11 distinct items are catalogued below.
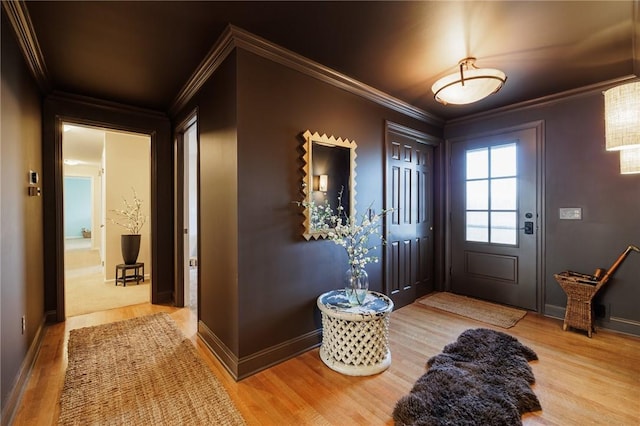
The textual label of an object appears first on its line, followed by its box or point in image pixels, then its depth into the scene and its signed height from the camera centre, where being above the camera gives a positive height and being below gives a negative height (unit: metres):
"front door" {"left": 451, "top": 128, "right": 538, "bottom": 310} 3.36 -0.09
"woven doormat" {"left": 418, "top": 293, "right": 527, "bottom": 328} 3.06 -1.17
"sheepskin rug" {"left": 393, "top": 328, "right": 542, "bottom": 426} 1.59 -1.15
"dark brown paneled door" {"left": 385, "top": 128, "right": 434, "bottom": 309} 3.33 -0.09
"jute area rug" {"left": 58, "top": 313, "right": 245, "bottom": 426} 1.66 -1.19
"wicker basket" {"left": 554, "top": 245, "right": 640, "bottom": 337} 2.65 -0.79
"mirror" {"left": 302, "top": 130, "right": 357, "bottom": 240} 2.40 +0.35
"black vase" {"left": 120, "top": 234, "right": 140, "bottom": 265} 4.51 -0.54
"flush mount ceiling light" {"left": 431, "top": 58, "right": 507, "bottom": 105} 2.15 +1.02
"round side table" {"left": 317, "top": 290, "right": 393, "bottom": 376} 2.08 -0.96
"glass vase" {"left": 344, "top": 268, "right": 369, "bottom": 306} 2.32 -0.61
